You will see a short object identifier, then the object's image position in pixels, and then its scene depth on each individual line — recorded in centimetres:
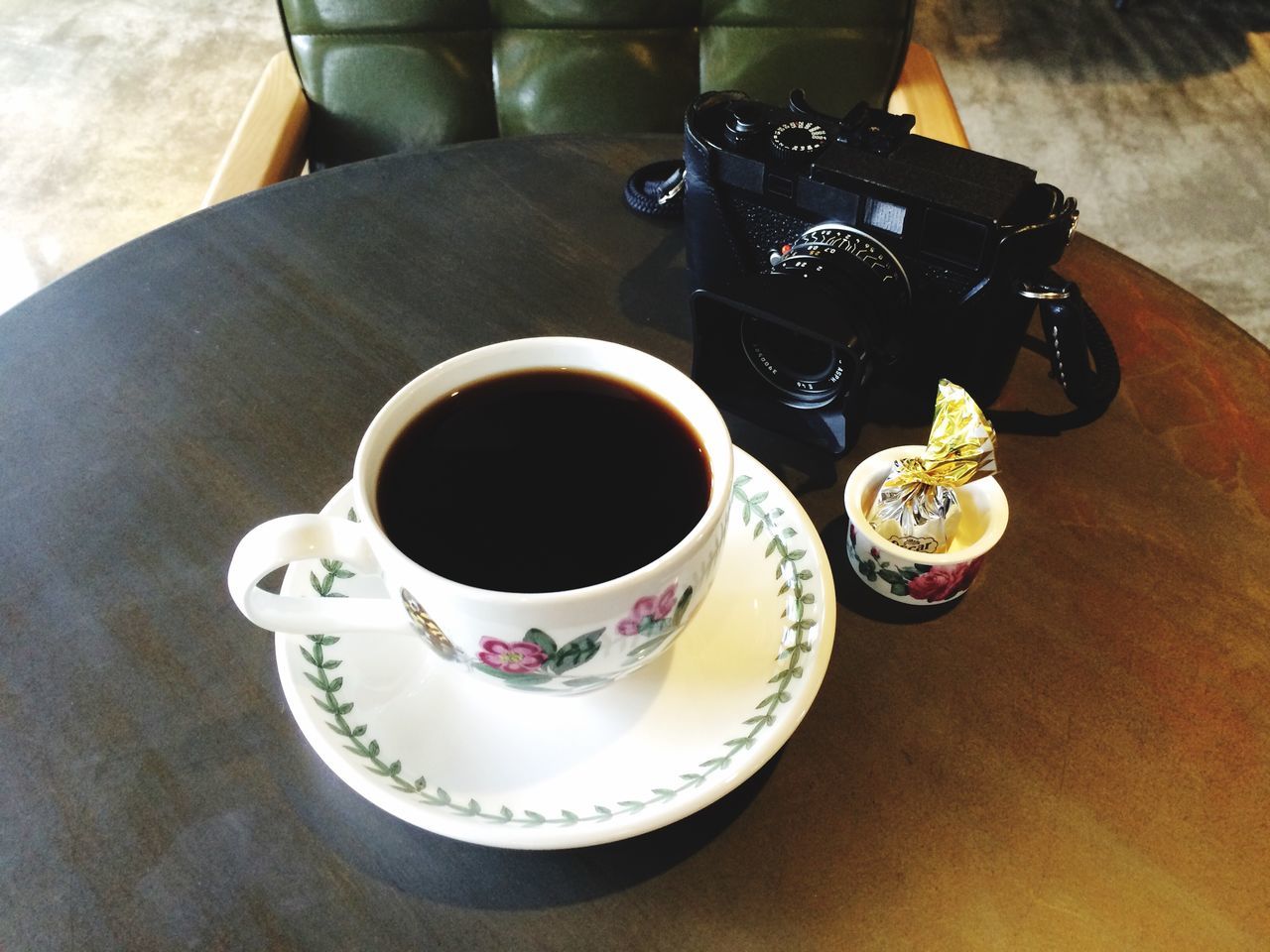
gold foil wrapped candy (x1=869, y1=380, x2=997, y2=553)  50
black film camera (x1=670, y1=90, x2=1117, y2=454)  56
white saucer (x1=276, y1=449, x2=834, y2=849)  42
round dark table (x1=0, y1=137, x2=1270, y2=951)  42
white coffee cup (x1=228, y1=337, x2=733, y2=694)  39
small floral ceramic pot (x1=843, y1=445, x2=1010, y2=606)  51
